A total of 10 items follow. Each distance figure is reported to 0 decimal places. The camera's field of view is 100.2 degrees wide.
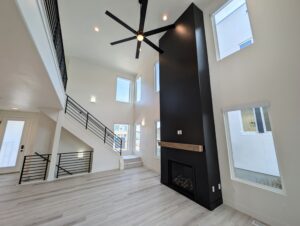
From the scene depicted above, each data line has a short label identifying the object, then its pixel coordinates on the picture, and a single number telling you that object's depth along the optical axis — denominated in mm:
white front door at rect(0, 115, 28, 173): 5298
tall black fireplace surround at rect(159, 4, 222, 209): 3020
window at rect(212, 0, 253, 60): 3100
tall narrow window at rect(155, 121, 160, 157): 5609
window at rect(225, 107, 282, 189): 2525
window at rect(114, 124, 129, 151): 7371
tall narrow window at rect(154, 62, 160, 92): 6190
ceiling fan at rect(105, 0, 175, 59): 2827
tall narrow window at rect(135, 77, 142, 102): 7655
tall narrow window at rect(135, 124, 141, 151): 7045
